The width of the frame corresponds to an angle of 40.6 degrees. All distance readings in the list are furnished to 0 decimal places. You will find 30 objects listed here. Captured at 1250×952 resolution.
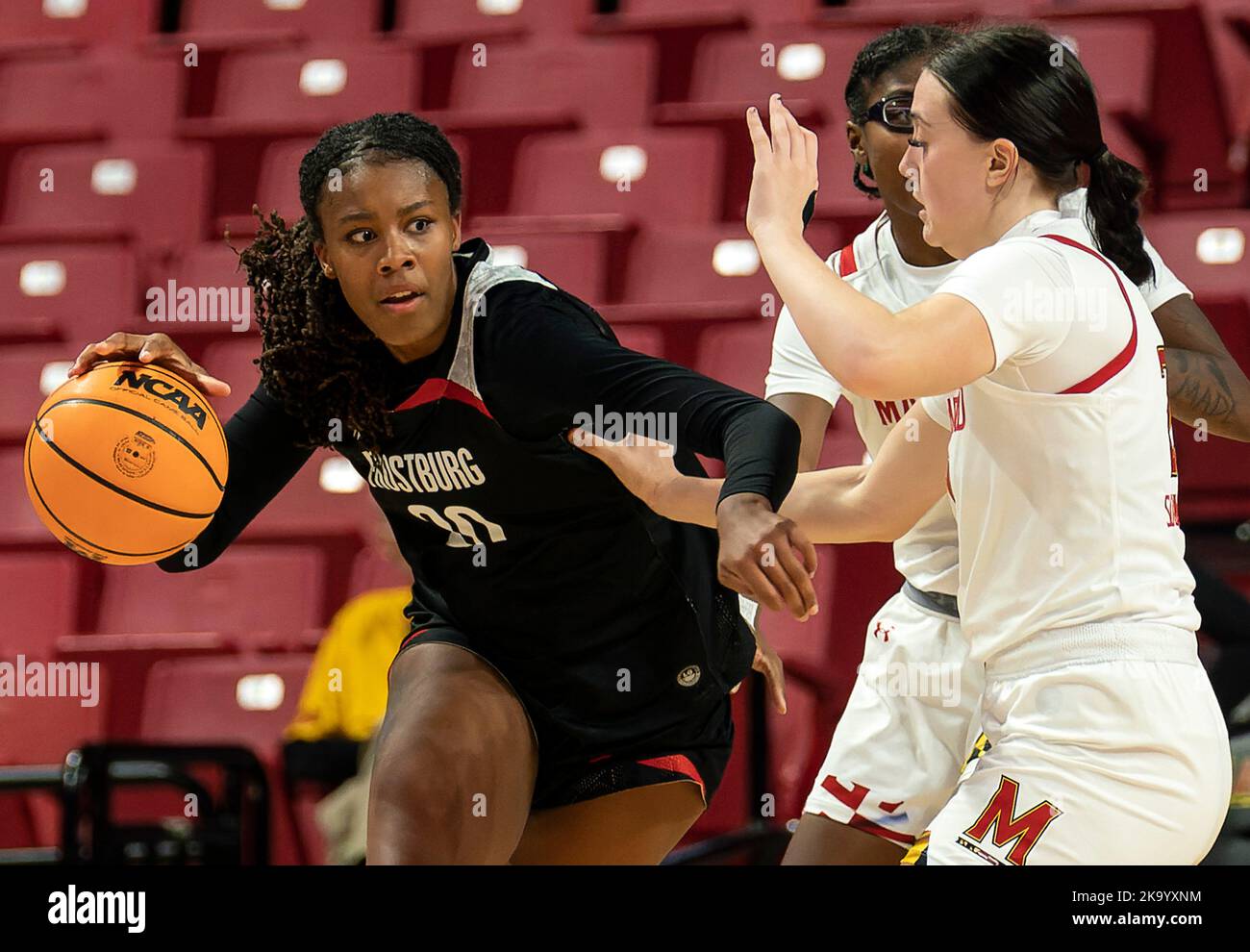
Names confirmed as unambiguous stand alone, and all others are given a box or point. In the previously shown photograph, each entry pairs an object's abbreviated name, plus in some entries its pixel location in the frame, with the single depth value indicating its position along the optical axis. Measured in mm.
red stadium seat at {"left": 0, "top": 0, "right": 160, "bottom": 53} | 7047
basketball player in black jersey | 2510
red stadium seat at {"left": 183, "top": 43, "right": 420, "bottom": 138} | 6184
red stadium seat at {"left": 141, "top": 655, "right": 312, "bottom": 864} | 4637
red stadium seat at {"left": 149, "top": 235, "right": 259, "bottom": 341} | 5453
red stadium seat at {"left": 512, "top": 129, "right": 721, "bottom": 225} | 5566
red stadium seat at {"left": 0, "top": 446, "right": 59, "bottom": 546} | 5254
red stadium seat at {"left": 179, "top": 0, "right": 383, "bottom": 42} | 6809
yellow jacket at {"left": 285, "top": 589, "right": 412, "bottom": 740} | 4344
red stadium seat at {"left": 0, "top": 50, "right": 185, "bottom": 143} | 6570
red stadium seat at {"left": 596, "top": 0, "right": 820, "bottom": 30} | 6098
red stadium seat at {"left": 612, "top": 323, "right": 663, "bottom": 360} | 4730
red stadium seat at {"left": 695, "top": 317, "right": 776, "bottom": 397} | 4637
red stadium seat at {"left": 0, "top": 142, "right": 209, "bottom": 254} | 6062
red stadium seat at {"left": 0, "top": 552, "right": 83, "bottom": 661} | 5035
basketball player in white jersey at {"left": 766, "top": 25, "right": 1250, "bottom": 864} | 2688
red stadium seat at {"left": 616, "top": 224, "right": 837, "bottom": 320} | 5141
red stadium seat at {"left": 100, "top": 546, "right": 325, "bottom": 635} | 4934
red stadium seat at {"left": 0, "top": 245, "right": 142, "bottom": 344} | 5699
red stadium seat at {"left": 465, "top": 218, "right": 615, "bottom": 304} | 5203
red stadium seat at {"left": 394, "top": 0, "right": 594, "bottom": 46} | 6426
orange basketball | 2584
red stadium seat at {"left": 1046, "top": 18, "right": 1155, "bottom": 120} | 5258
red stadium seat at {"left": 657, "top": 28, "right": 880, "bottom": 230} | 5219
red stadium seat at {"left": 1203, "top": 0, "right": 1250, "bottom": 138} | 5402
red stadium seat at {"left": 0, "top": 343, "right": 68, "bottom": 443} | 5395
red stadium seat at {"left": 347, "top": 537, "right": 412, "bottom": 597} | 4781
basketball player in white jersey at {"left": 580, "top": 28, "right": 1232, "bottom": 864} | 1879
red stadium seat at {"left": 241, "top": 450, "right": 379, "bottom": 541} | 5023
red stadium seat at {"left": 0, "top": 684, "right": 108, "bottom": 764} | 4867
